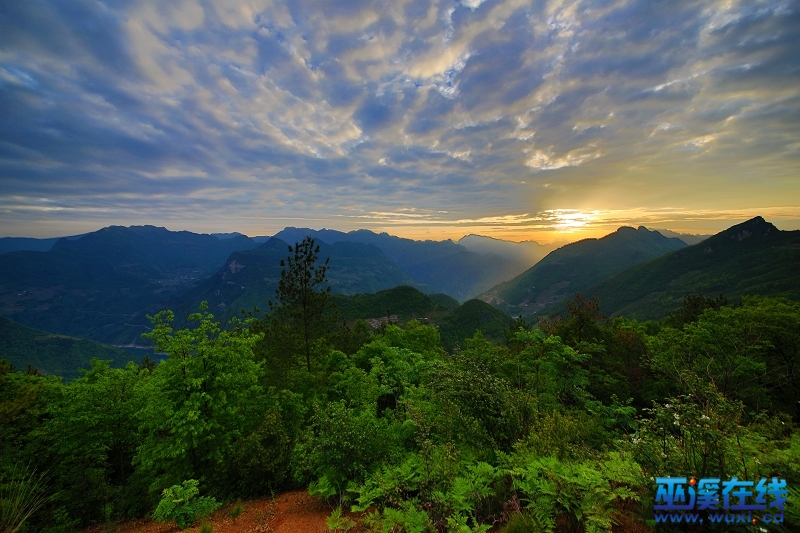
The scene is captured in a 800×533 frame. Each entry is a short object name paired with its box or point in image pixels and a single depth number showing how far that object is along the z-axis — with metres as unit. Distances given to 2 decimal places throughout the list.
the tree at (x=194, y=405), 11.56
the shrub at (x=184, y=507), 8.29
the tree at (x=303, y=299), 20.28
